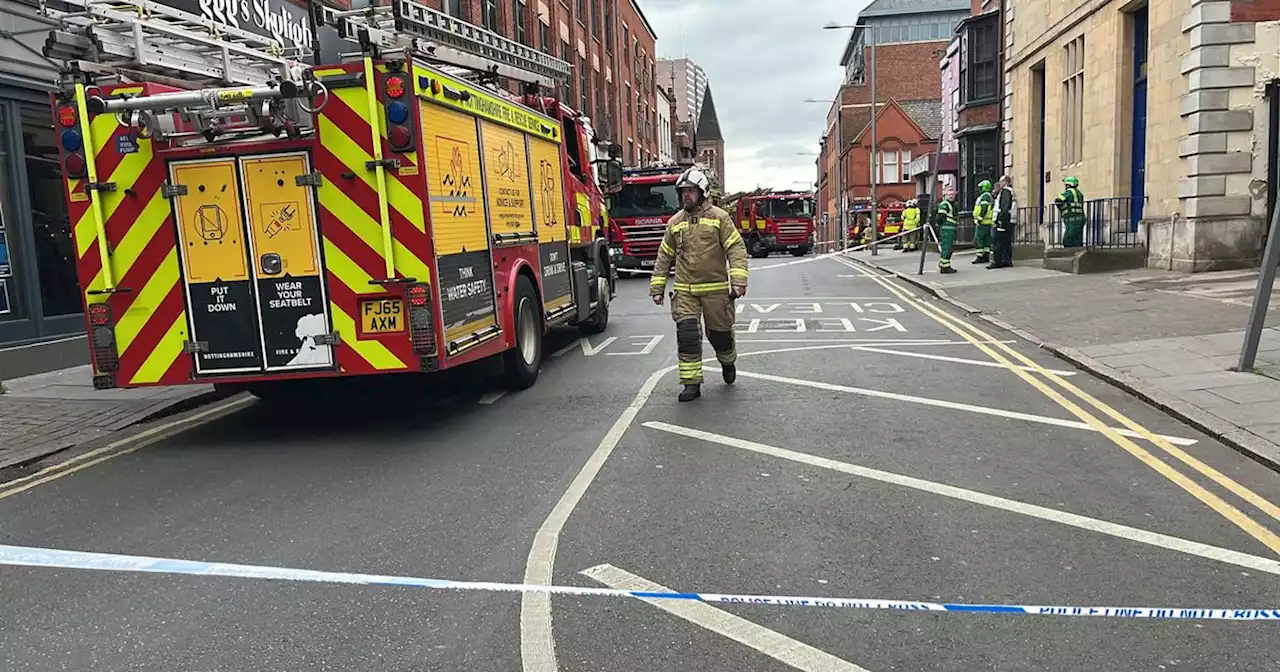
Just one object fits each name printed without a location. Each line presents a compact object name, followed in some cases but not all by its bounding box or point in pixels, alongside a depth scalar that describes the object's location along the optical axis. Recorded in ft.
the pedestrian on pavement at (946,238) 70.74
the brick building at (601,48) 100.50
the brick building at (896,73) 249.55
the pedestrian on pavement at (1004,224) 68.59
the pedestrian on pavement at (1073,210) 63.52
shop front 35.45
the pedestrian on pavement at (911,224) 119.96
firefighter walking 26.78
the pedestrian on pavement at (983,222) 75.72
